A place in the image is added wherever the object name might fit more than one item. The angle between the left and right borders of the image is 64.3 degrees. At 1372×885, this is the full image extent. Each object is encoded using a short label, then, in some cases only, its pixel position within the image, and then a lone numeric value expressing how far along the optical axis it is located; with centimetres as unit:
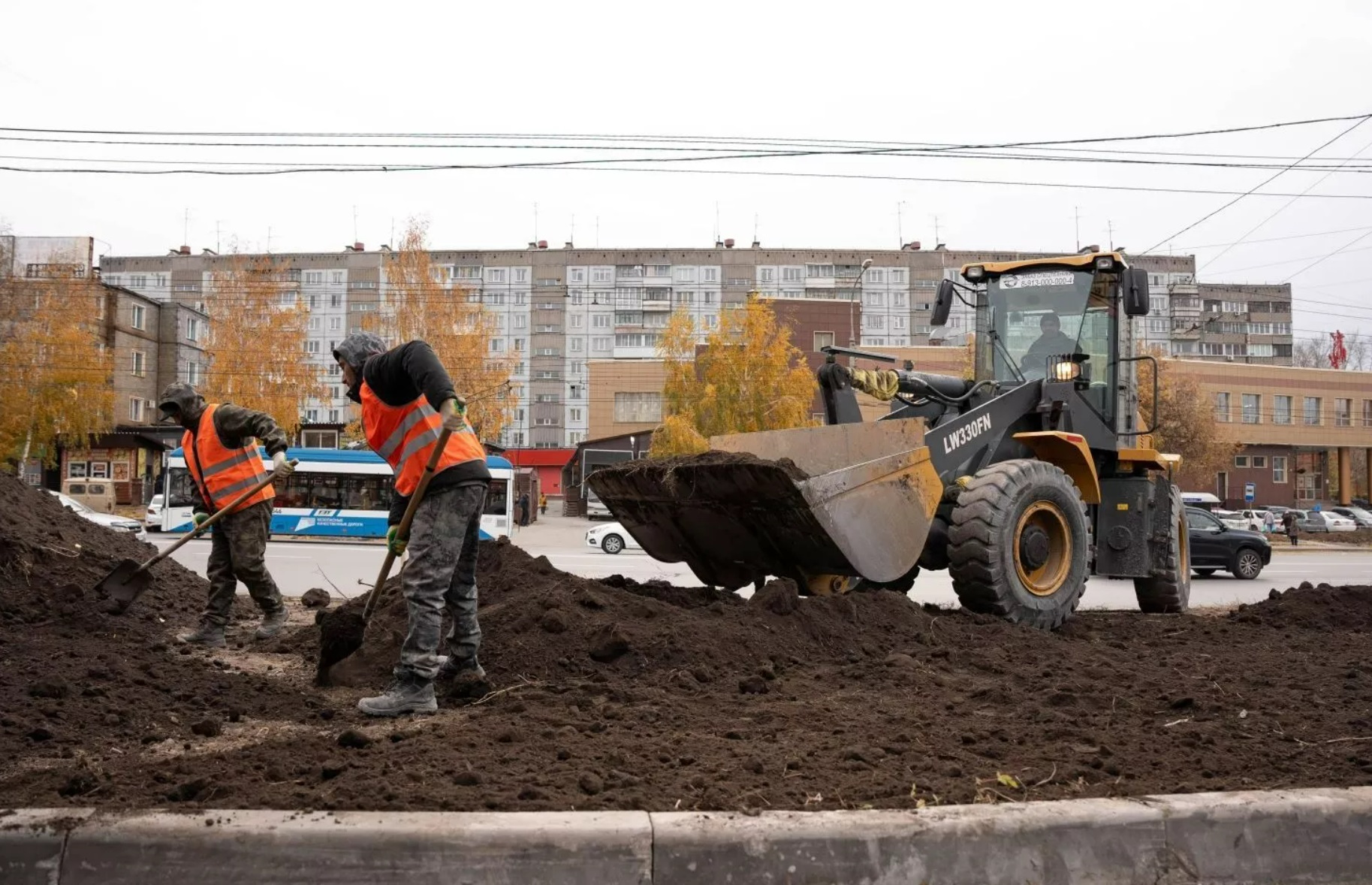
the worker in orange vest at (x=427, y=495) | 488
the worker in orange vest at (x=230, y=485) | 729
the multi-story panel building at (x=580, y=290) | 7769
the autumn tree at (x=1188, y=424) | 4519
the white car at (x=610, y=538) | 2538
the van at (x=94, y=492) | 4006
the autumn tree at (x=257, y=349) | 3947
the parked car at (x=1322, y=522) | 4447
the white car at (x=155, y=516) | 2970
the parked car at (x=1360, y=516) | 4695
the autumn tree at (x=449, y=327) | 3794
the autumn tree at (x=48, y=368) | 3884
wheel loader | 670
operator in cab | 908
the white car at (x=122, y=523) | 2413
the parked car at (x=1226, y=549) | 1959
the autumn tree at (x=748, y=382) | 3316
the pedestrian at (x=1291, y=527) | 3545
